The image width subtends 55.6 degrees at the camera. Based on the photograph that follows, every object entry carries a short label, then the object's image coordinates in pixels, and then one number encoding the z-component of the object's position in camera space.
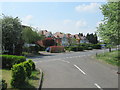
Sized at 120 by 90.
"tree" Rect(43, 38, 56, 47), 39.38
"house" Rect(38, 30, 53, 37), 55.94
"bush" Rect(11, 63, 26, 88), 5.90
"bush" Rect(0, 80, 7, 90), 5.20
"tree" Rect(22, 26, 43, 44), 26.19
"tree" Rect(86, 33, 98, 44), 76.32
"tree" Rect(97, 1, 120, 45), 12.57
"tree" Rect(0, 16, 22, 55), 20.55
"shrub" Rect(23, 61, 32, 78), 7.33
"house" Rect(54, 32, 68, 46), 61.13
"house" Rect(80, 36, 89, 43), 76.19
